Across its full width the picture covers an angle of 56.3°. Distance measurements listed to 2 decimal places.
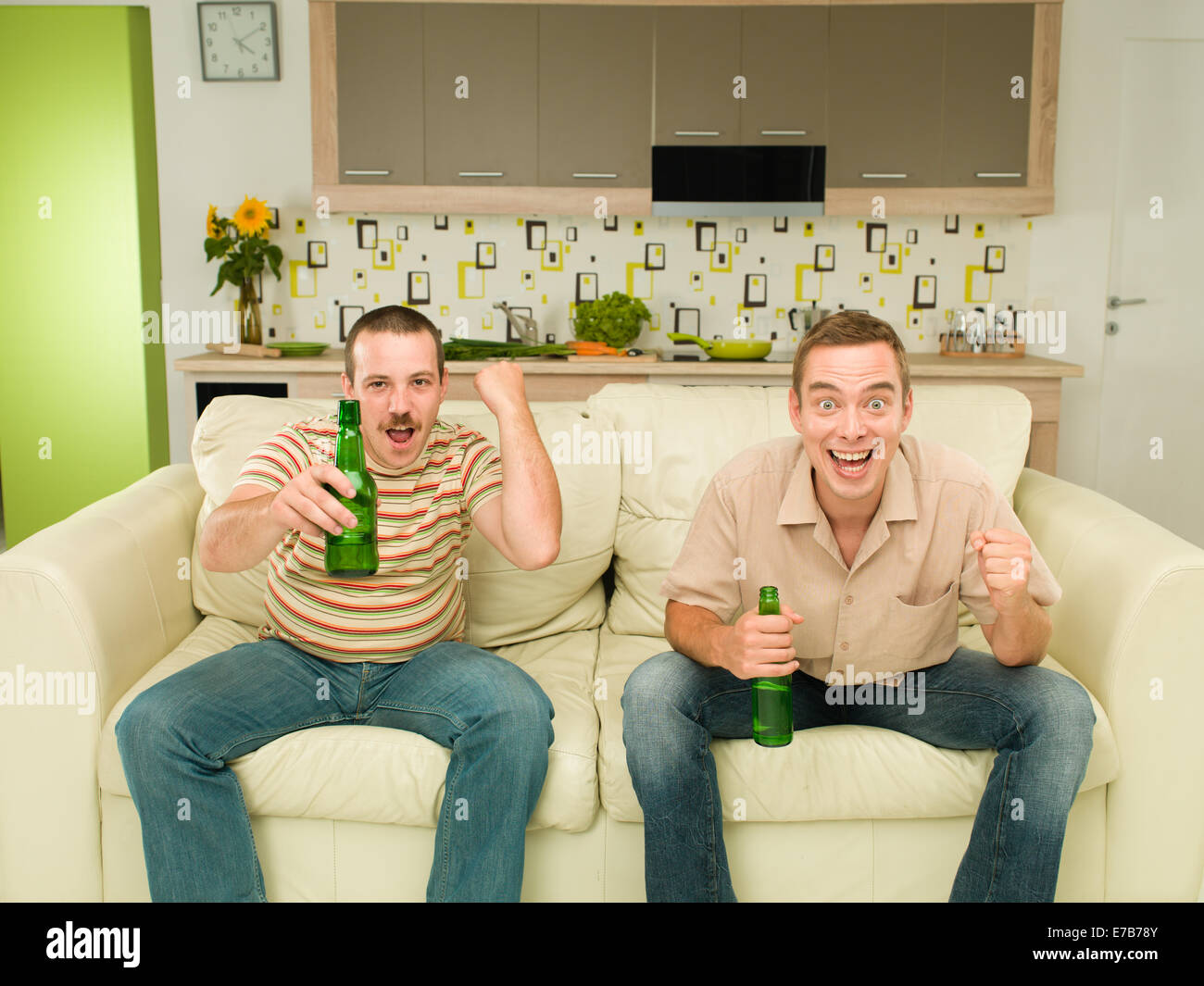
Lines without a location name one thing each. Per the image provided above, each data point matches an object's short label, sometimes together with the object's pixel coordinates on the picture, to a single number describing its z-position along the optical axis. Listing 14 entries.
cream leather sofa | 1.76
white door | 4.51
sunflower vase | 4.52
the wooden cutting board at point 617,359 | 4.13
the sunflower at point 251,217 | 4.43
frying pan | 4.20
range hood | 4.27
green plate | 4.30
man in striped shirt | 1.64
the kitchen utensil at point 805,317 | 4.61
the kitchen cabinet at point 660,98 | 4.23
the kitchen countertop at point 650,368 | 4.04
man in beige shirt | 1.61
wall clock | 4.46
